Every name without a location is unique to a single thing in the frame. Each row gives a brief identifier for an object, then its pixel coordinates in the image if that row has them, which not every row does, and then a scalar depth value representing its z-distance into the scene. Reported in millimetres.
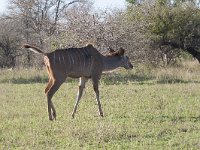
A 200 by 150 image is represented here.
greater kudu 19078
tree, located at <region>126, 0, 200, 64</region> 48000
